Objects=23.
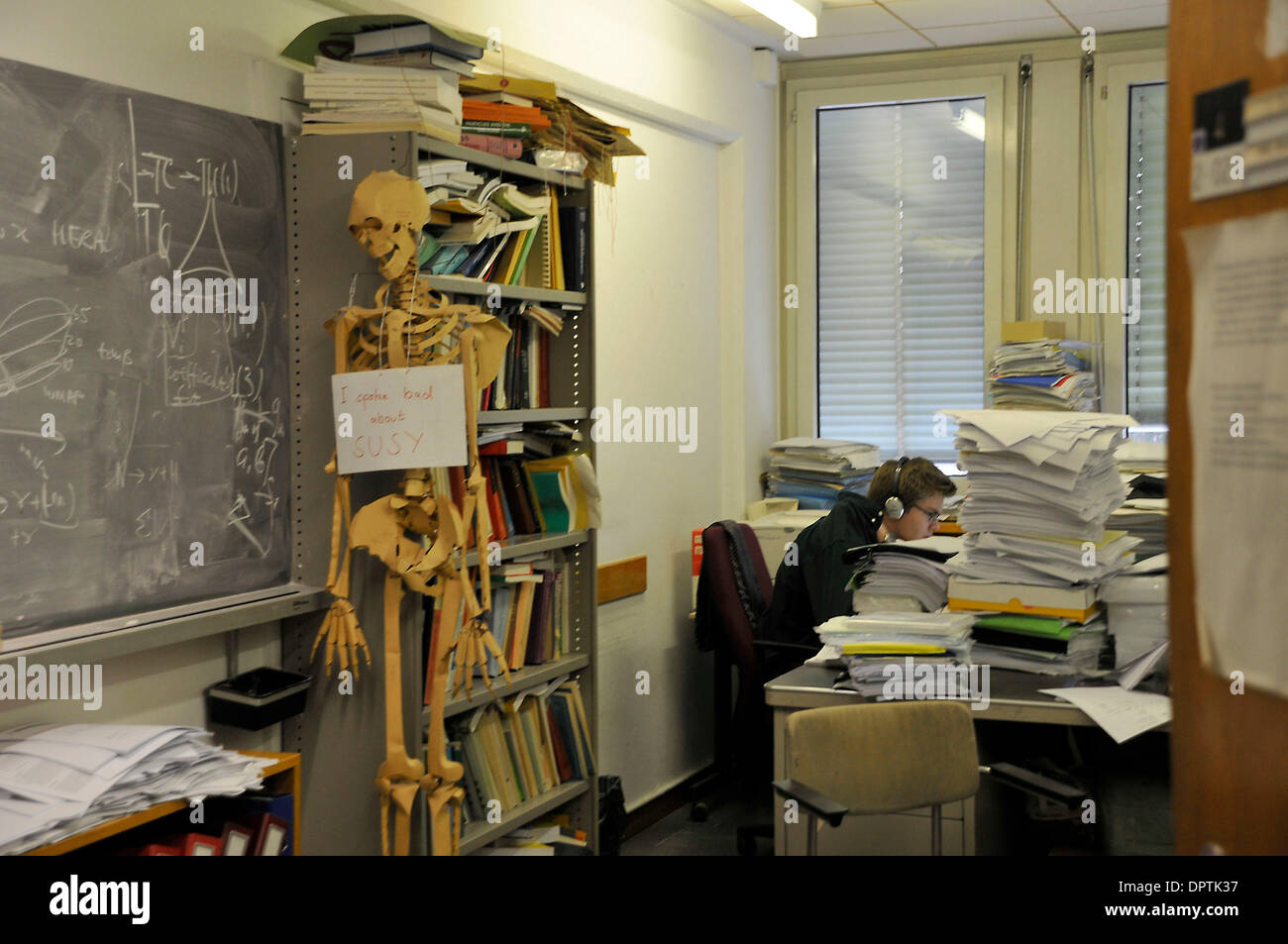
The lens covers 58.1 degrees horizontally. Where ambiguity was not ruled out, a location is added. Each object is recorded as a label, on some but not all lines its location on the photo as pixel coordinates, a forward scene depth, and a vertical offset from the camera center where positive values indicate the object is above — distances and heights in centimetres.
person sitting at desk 395 -43
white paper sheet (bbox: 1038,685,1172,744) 236 -64
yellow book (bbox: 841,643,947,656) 267 -55
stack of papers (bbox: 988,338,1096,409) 486 +13
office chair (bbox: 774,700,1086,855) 242 -72
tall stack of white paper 272 -25
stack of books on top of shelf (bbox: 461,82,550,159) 287 +74
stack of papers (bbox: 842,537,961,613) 292 -42
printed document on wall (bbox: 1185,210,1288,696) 75 -2
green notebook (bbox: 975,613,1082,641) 272 -52
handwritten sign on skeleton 249 +0
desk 252 -77
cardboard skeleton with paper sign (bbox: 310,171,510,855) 248 -22
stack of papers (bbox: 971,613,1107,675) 274 -57
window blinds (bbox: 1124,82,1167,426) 514 +72
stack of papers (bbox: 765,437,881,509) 523 -27
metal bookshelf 264 -25
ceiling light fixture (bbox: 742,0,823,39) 423 +148
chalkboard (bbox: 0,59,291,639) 215 +13
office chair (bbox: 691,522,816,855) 429 -90
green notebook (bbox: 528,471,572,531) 319 -24
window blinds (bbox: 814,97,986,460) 549 +67
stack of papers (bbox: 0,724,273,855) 187 -61
